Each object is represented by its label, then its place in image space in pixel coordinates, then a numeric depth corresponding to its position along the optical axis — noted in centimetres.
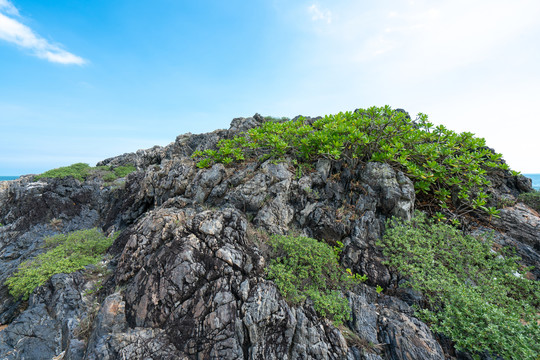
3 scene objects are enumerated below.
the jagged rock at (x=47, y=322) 621
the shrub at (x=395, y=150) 946
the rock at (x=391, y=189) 911
